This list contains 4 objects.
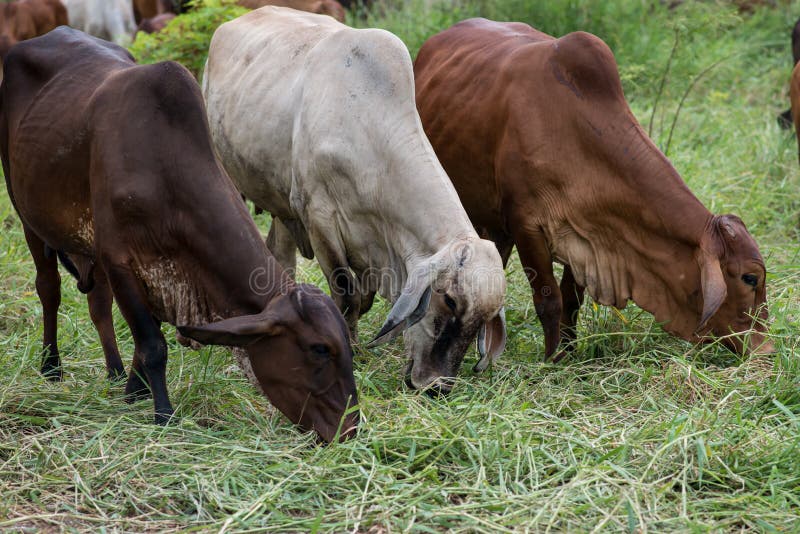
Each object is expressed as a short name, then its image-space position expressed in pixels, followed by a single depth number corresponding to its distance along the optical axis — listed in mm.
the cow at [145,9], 12227
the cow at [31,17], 11141
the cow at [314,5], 9781
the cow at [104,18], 11031
